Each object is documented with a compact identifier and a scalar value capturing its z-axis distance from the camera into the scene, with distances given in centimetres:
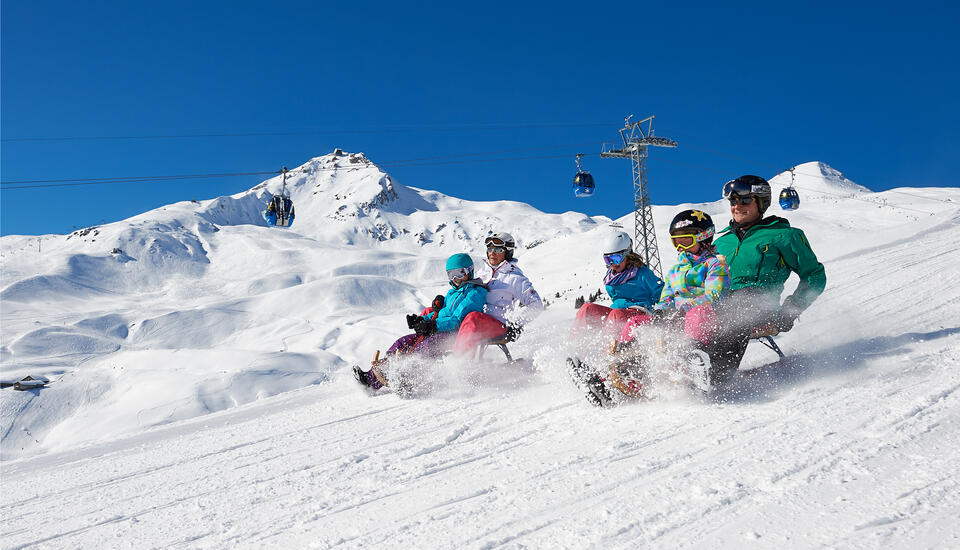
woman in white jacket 501
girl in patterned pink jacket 388
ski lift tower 2048
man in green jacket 363
